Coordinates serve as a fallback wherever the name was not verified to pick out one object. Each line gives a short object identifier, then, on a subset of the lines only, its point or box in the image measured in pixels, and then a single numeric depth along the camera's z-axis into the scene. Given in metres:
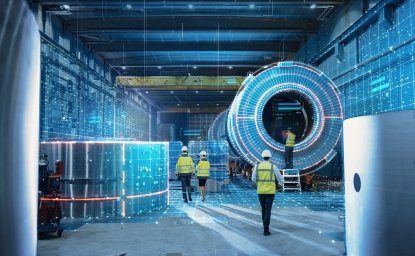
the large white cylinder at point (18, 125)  1.03
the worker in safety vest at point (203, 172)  11.93
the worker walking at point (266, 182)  7.20
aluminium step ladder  12.48
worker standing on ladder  11.98
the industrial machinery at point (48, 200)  7.20
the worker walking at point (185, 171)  11.57
